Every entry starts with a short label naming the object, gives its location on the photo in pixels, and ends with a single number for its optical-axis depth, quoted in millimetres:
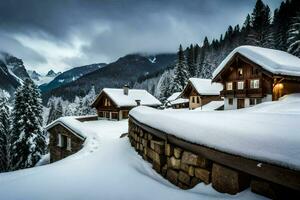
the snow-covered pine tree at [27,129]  26250
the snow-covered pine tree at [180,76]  55997
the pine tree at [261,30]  49588
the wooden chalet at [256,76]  20125
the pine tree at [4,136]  29688
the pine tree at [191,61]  74438
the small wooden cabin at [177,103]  45712
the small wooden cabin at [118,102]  33938
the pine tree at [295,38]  33494
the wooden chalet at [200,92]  36594
